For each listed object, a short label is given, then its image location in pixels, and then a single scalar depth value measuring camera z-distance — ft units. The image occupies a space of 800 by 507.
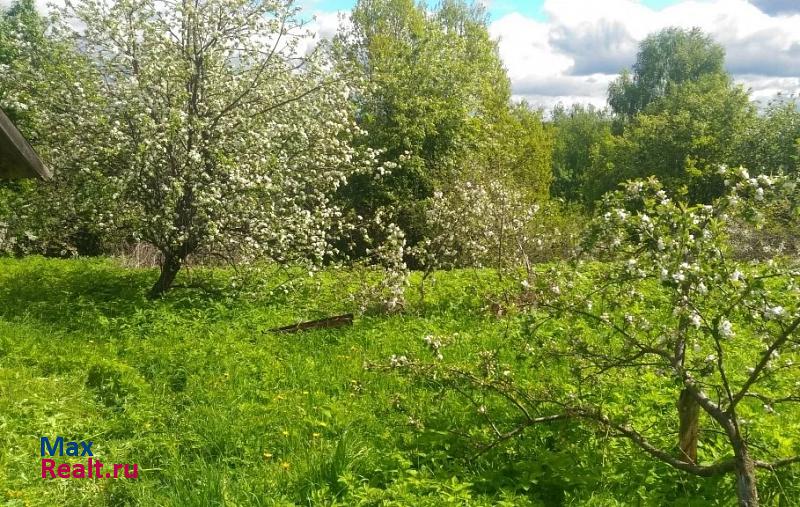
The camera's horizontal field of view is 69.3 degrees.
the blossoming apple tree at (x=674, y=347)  11.62
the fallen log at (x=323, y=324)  28.30
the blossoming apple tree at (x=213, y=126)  29.91
